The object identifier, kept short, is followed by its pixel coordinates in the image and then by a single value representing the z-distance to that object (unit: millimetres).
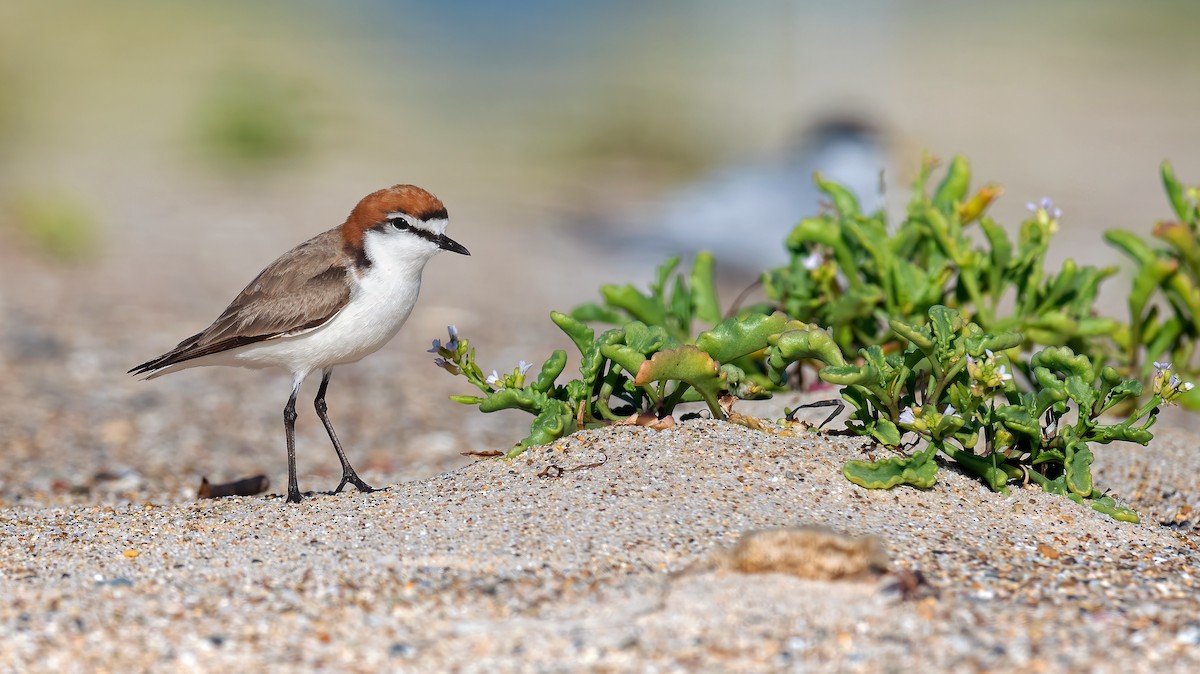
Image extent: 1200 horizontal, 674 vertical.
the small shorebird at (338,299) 9273
